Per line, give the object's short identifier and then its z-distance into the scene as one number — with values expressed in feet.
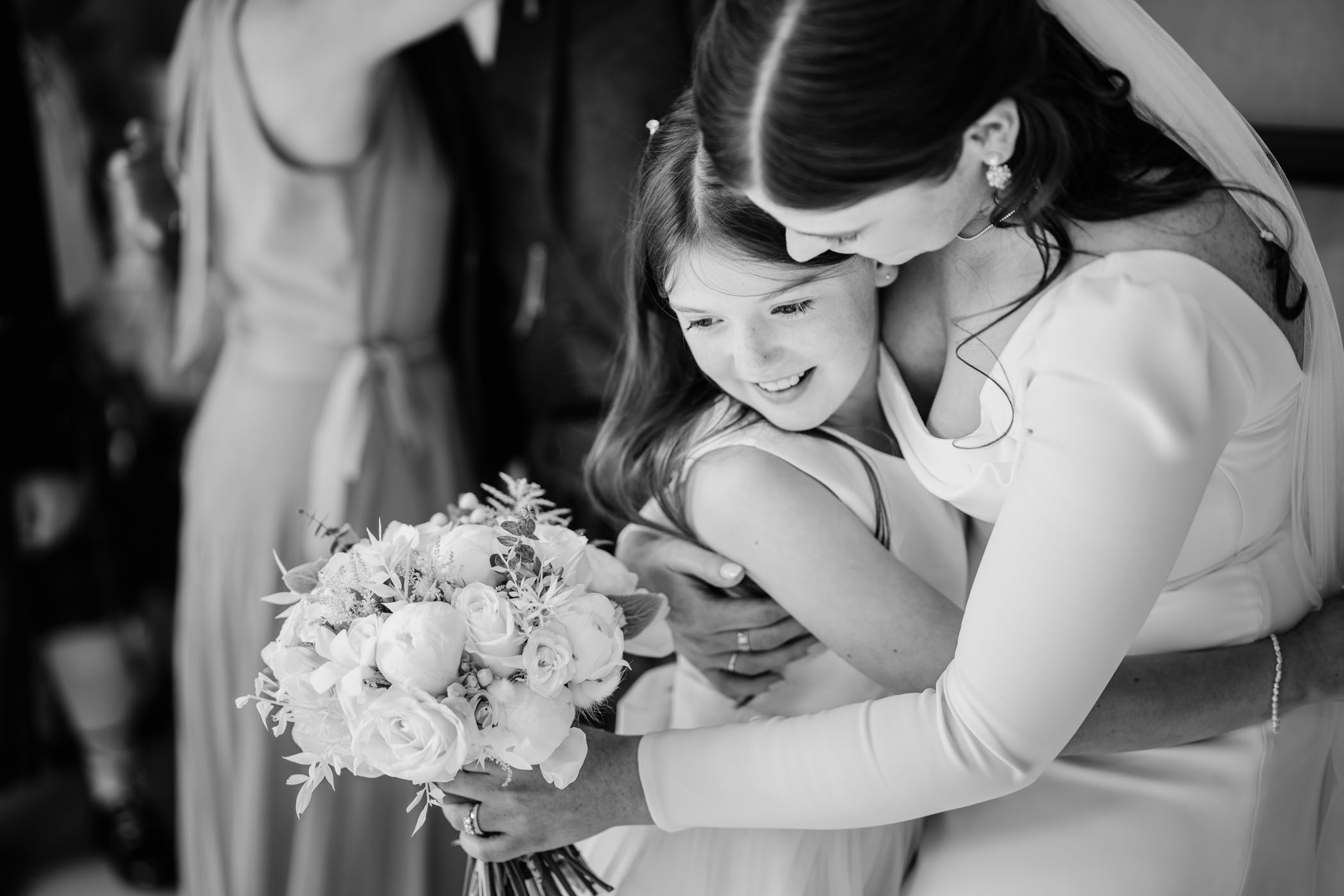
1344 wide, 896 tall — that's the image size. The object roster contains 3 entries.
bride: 3.02
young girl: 4.01
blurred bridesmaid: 6.77
